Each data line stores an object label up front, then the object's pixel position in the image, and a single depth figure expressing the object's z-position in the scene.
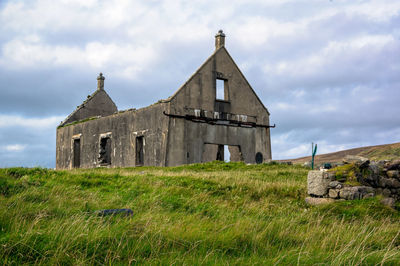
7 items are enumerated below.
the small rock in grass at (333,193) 10.07
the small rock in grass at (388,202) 9.56
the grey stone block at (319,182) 10.34
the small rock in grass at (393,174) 10.74
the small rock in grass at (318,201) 10.07
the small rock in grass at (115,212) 6.72
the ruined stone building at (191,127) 21.05
